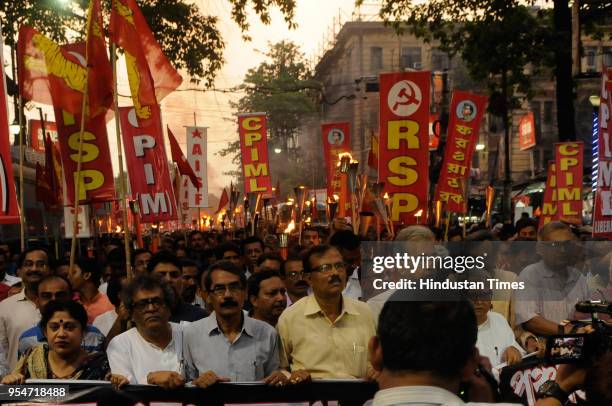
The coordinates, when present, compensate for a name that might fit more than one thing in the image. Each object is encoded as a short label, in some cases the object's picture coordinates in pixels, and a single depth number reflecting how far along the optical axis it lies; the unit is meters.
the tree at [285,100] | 58.36
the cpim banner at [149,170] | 11.09
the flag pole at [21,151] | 9.16
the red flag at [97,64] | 8.62
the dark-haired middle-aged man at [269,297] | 5.60
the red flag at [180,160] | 18.92
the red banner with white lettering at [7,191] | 6.64
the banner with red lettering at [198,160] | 20.95
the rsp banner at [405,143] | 10.16
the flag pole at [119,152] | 7.21
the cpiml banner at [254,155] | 20.14
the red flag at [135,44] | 9.03
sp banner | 9.65
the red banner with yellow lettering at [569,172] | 13.36
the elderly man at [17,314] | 6.45
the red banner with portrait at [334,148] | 20.04
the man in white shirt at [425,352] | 2.18
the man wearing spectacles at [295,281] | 7.03
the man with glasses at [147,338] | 4.68
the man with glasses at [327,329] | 4.64
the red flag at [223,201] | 30.40
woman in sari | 4.80
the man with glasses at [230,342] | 4.65
